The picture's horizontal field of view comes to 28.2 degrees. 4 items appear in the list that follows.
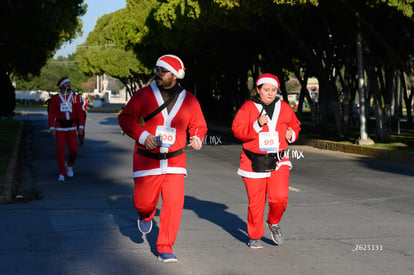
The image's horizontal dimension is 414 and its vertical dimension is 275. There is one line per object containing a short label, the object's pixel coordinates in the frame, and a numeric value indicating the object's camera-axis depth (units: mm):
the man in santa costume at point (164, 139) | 6922
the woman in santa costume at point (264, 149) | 7516
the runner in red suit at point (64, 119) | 14156
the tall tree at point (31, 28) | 24266
